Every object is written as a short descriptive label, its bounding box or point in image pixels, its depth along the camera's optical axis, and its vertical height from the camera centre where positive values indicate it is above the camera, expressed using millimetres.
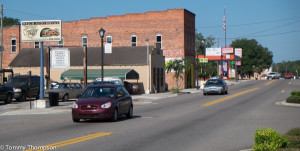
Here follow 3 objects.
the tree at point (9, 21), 108656 +13080
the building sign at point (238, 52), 128875 +5627
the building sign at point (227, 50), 98212 +4823
